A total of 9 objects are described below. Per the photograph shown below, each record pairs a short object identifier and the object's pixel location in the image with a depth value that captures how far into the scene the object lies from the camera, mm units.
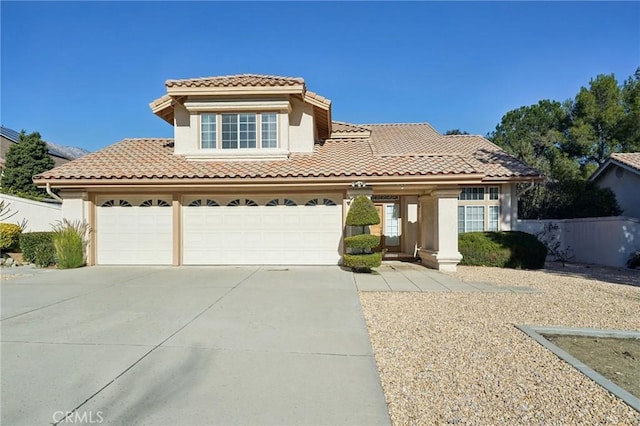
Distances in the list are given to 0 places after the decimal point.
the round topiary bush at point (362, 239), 10281
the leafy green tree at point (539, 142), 16672
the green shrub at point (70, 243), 11148
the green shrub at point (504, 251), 12102
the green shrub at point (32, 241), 12094
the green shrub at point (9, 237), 12625
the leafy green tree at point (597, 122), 21656
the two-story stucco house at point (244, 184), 11211
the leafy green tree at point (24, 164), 21750
